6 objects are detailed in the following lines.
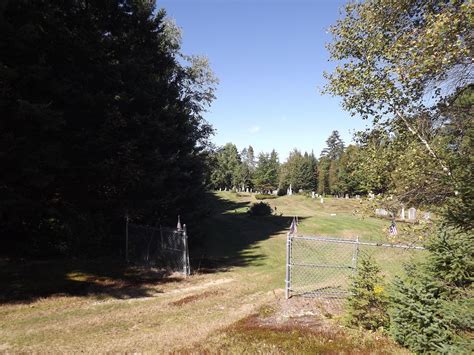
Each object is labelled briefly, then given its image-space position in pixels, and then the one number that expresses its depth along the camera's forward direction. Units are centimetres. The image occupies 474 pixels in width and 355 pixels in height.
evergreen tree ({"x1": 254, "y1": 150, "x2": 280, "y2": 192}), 9056
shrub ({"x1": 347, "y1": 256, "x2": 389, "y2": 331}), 750
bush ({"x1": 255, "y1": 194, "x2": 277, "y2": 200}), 6881
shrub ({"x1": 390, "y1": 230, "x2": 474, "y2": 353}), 578
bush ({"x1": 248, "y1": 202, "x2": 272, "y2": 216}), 4038
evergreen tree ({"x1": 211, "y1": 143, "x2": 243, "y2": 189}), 8908
